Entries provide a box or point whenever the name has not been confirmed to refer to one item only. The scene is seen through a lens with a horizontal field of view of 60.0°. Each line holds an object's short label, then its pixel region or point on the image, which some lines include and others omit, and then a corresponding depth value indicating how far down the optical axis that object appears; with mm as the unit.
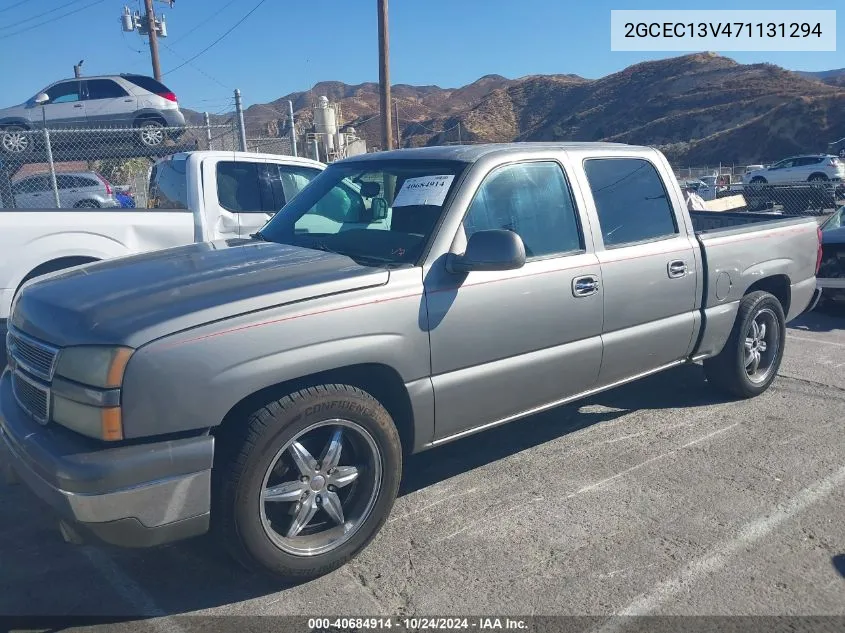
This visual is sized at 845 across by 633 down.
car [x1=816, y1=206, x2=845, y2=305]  8070
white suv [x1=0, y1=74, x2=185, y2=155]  15500
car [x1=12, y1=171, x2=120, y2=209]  13867
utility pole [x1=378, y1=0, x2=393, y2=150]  14367
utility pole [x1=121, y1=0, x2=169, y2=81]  26781
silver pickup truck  2801
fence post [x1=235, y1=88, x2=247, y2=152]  11443
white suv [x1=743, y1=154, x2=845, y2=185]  33469
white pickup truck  5859
